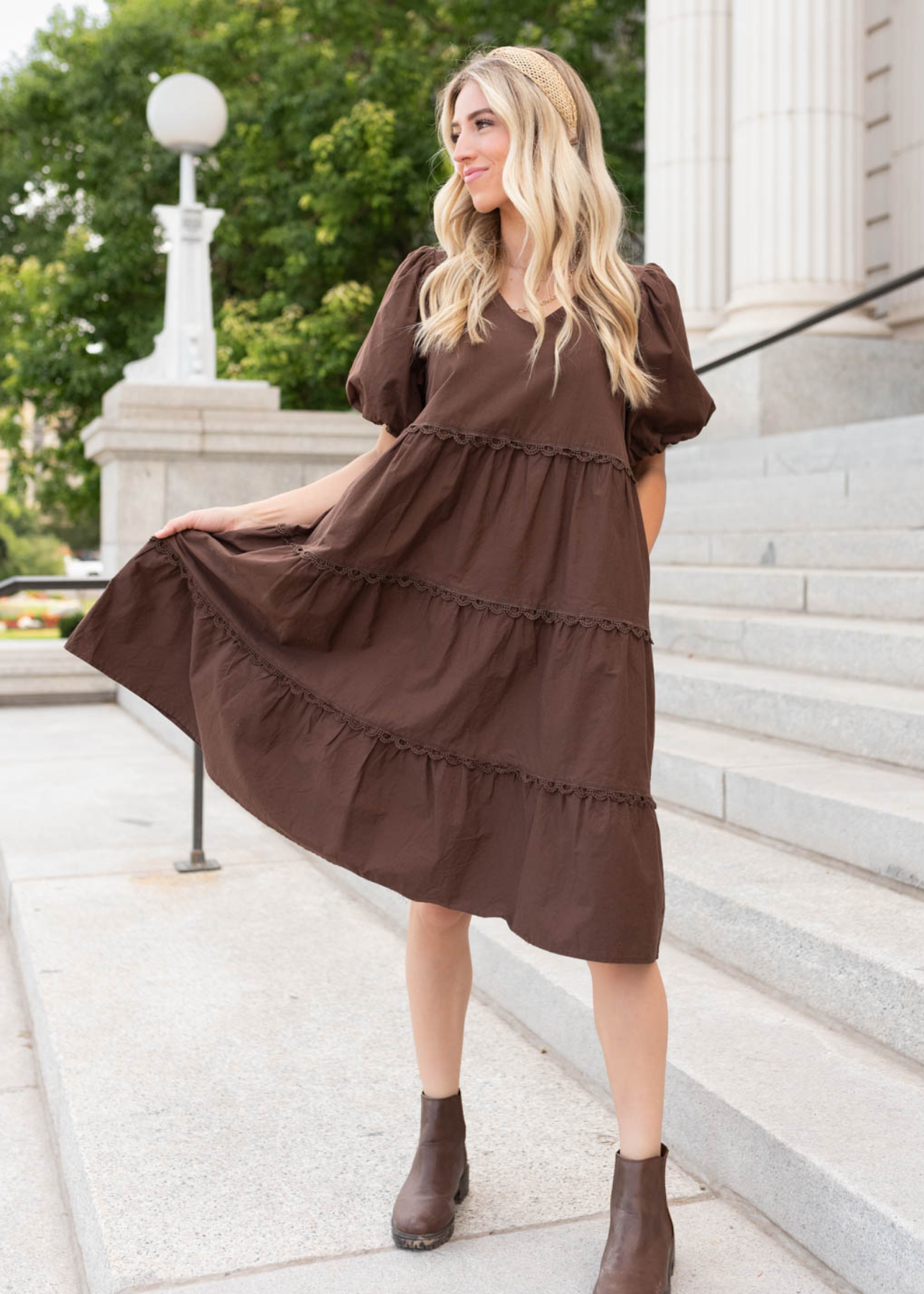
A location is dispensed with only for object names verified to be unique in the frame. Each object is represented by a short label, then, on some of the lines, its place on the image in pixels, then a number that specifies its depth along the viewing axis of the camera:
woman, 2.18
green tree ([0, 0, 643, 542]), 17.05
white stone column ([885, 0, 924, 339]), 10.41
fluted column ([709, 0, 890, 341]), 9.63
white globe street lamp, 10.47
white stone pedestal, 9.52
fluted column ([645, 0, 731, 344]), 10.75
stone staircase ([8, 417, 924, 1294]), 2.48
